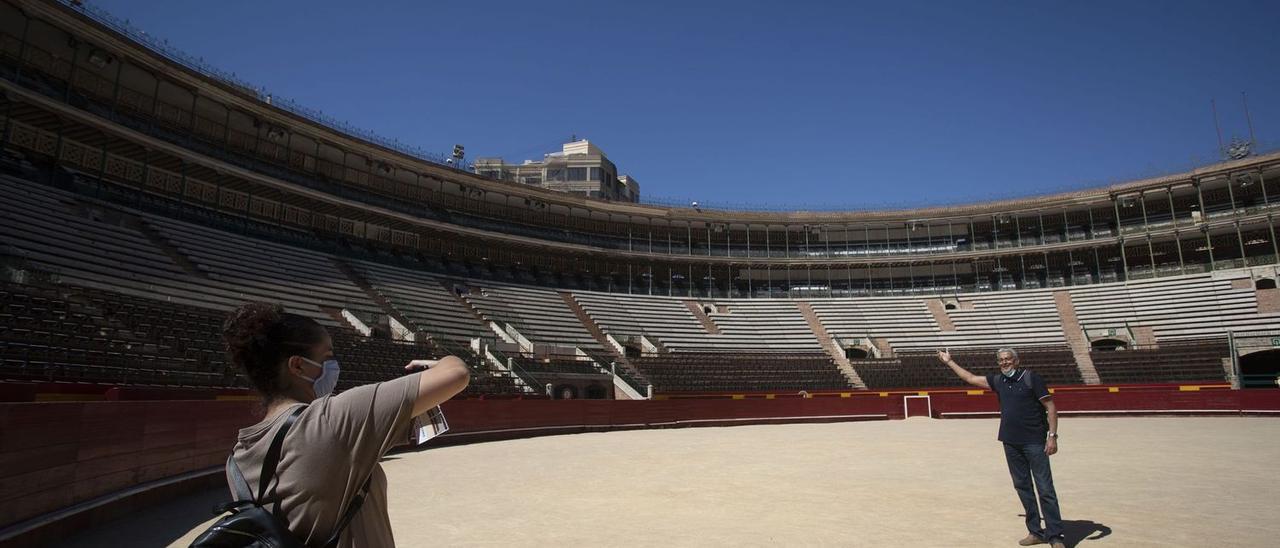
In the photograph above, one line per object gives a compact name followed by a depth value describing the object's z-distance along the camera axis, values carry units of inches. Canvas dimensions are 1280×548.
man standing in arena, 251.8
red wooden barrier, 239.6
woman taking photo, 78.0
